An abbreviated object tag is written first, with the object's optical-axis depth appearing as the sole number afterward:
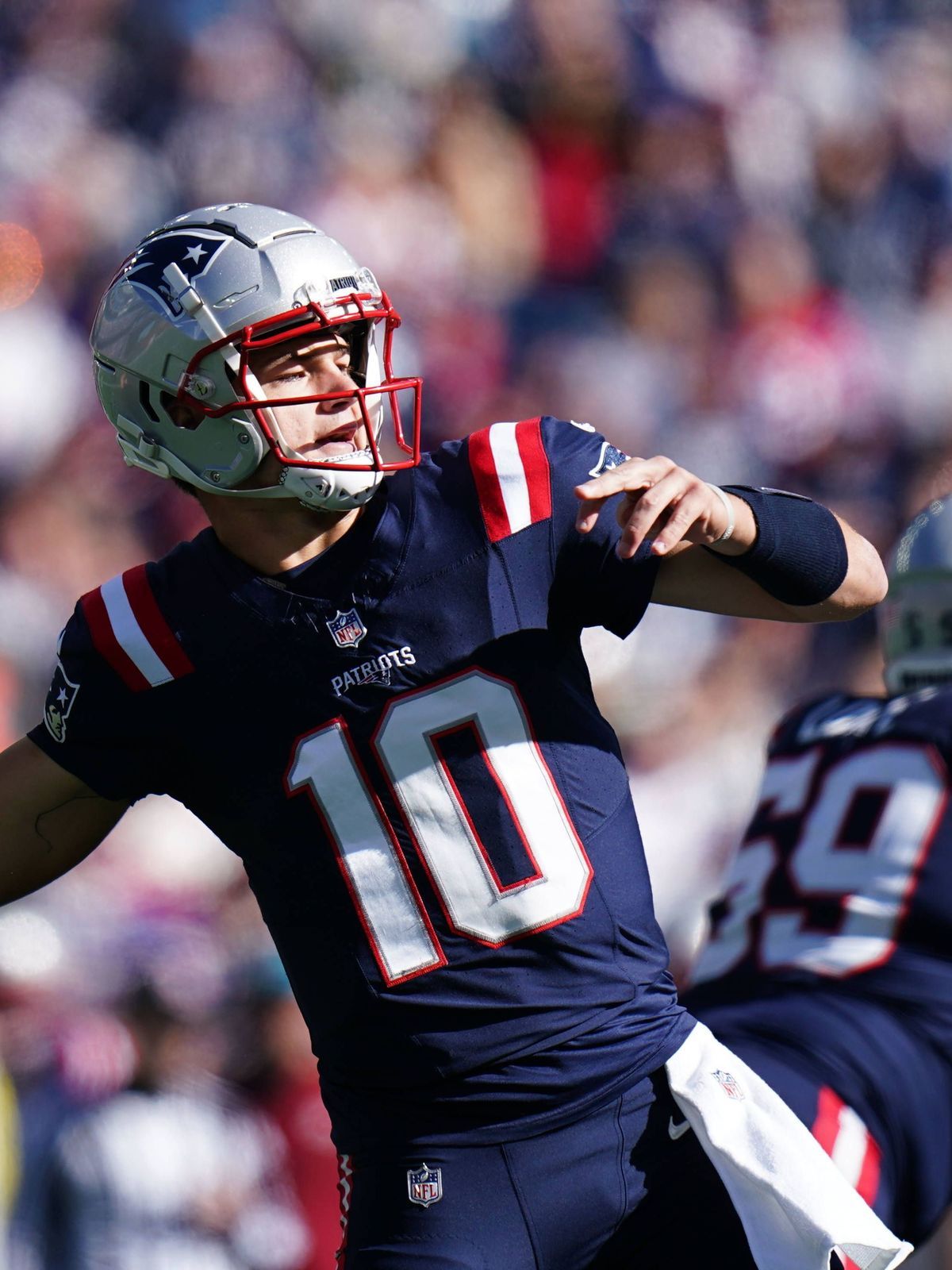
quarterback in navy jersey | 13.17
